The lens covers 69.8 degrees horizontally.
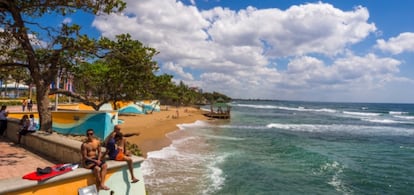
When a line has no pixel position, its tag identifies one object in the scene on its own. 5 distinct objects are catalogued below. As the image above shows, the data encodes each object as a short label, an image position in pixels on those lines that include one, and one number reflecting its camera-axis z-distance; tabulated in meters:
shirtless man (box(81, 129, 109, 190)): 6.09
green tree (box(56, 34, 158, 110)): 10.21
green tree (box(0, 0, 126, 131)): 8.96
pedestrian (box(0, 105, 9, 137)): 12.03
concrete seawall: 5.01
